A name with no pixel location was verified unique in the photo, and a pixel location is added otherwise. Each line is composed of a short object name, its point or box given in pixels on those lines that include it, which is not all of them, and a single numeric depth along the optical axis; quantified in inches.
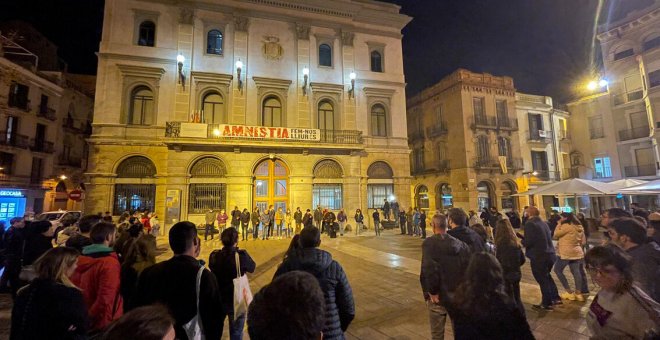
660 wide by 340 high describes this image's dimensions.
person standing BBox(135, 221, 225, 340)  90.7
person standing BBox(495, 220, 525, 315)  170.4
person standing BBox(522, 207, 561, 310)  199.0
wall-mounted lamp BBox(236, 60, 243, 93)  702.6
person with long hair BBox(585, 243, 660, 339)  75.8
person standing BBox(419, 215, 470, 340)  131.5
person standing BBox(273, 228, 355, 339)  96.5
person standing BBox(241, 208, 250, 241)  595.5
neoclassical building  636.1
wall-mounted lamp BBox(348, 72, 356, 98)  779.4
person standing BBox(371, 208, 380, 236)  651.1
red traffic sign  625.8
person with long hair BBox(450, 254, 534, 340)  74.3
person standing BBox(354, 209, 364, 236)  669.9
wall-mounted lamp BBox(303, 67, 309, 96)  753.0
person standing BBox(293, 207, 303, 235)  635.5
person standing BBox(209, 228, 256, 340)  139.0
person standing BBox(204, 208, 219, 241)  587.3
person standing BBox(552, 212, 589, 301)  218.1
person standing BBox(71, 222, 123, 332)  108.2
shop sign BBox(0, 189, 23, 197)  855.1
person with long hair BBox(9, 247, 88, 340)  82.3
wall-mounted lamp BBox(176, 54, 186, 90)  662.0
